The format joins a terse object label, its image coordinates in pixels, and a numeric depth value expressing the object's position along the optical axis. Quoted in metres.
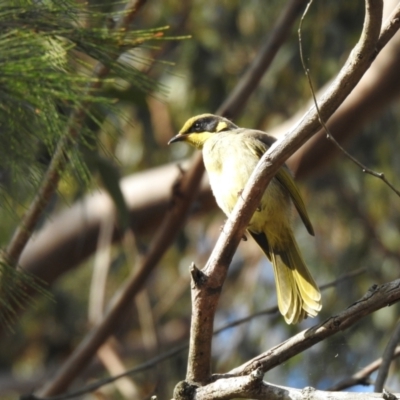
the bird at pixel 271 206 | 6.81
